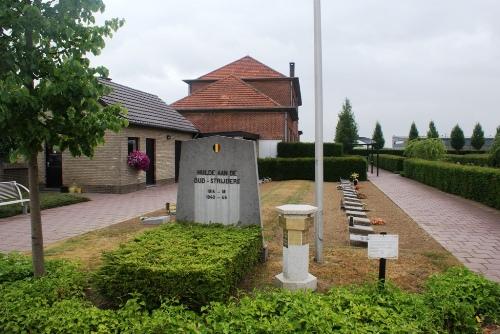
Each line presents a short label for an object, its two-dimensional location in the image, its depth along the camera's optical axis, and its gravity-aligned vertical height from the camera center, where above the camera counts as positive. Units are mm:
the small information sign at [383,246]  4781 -1104
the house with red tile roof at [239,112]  32188 +3486
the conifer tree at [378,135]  74938 +3318
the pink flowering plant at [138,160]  18016 -187
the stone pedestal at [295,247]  5324 -1238
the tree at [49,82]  4441 +828
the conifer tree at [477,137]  69750 +2503
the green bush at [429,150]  32781 +196
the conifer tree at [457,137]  68875 +2495
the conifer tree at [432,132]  70500 +3565
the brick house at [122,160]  17578 -152
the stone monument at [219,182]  7039 -491
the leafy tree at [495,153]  22203 -91
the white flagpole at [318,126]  6727 +458
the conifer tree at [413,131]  75812 +3895
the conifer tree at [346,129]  52356 +3171
